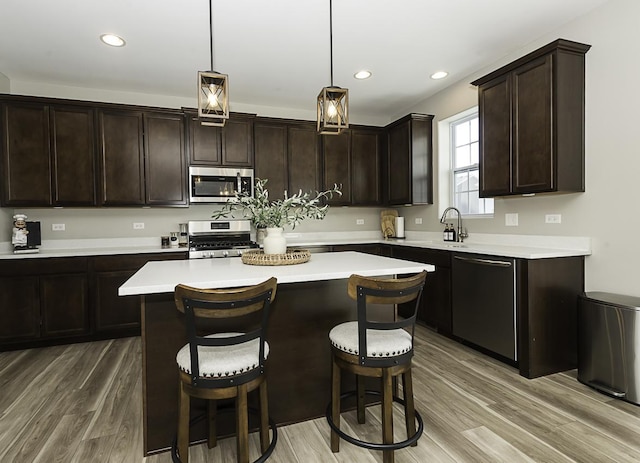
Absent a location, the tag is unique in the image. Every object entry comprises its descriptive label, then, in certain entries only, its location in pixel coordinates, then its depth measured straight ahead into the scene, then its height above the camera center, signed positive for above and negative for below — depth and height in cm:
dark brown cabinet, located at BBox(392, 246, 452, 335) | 361 -73
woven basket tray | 225 -21
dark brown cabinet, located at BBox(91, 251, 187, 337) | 369 -71
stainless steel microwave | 423 +54
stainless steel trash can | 228 -84
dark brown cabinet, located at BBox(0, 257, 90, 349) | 343 -70
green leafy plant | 230 +10
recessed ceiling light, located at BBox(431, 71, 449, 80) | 388 +164
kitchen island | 186 -58
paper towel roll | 512 -6
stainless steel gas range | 402 -14
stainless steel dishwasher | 285 -69
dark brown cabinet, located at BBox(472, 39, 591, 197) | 274 +82
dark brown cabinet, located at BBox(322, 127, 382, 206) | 494 +84
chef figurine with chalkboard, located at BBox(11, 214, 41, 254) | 365 -5
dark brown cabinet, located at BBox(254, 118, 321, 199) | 461 +93
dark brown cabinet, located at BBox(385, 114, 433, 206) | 455 +85
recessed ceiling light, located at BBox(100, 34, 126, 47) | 302 +163
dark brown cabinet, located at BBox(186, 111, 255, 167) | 423 +103
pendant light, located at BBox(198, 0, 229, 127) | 200 +75
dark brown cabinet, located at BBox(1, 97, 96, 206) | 362 +80
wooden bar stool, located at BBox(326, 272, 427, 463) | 164 -62
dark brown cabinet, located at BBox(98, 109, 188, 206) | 394 +80
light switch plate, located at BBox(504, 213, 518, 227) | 345 +2
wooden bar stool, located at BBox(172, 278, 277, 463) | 146 -58
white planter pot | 238 -11
